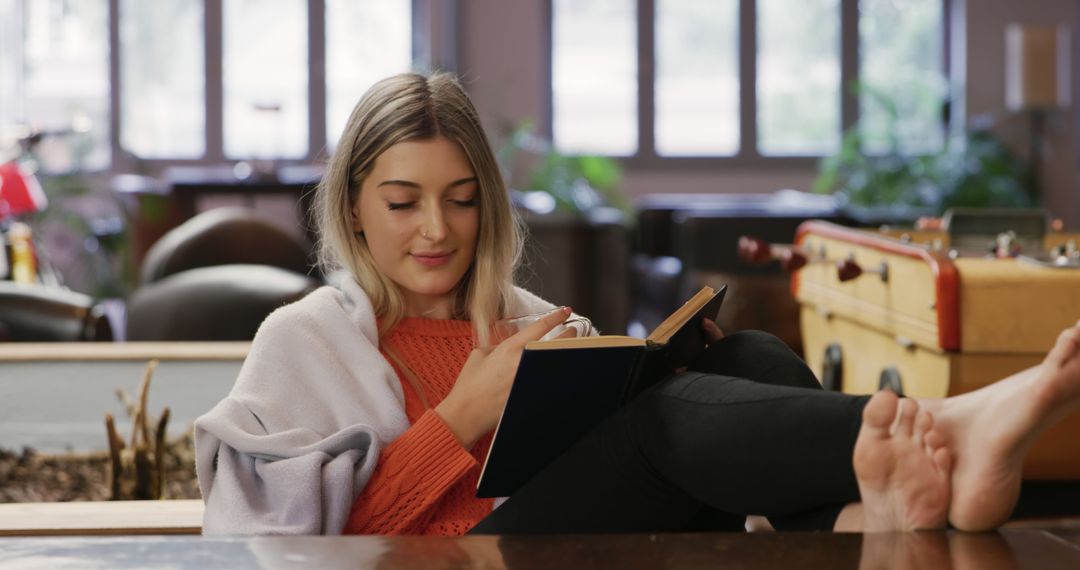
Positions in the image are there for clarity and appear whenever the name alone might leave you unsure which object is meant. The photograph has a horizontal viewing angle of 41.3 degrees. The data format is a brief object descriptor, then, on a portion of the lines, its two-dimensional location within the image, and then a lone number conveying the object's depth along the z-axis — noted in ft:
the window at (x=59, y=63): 32.83
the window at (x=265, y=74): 33.24
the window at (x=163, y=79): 32.96
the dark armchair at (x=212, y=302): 11.86
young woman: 4.48
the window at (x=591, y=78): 33.32
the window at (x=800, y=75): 33.09
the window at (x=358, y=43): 33.53
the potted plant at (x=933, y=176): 29.91
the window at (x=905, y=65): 32.12
